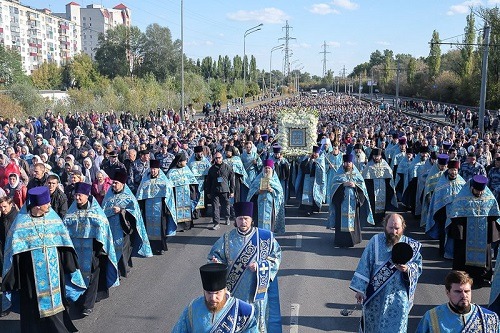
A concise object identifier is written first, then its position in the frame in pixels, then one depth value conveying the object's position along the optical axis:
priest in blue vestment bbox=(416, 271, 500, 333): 3.96
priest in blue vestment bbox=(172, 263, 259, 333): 3.72
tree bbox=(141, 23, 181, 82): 76.38
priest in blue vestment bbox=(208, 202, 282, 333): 5.37
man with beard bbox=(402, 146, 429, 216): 13.07
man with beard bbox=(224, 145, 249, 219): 13.03
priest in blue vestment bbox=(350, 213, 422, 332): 5.13
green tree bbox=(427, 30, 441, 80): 68.94
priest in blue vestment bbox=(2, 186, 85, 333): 6.10
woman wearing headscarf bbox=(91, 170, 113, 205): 9.37
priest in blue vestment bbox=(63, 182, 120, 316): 7.24
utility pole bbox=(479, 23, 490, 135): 21.61
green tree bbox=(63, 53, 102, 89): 67.32
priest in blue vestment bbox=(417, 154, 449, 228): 10.48
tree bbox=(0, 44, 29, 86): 50.81
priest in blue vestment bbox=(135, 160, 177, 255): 10.02
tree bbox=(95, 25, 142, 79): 77.25
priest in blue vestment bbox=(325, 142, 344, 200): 13.22
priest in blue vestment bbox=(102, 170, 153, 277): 8.38
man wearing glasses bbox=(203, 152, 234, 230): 12.15
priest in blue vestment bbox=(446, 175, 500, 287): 8.16
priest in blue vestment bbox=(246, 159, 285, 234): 9.21
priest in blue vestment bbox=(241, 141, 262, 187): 13.85
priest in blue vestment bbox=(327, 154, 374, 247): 10.13
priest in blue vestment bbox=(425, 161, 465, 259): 9.31
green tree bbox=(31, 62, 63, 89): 73.88
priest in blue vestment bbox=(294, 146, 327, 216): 13.48
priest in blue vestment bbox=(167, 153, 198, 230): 11.57
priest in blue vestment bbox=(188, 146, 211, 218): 13.04
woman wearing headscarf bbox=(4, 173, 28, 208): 9.27
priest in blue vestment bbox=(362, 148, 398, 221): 12.04
